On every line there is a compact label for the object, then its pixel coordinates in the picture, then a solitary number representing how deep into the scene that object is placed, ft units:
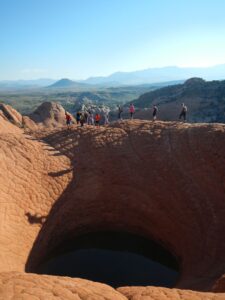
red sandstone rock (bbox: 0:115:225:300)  34.28
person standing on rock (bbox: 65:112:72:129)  51.19
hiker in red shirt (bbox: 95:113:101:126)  47.97
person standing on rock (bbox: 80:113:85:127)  47.47
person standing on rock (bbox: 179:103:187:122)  46.43
